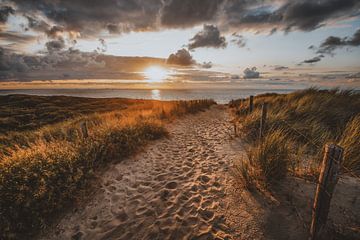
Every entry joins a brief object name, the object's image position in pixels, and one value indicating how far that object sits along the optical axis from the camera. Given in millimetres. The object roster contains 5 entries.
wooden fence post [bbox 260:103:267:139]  6023
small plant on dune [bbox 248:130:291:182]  3543
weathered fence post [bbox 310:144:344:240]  1966
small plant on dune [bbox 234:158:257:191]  3602
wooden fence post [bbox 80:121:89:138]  5738
